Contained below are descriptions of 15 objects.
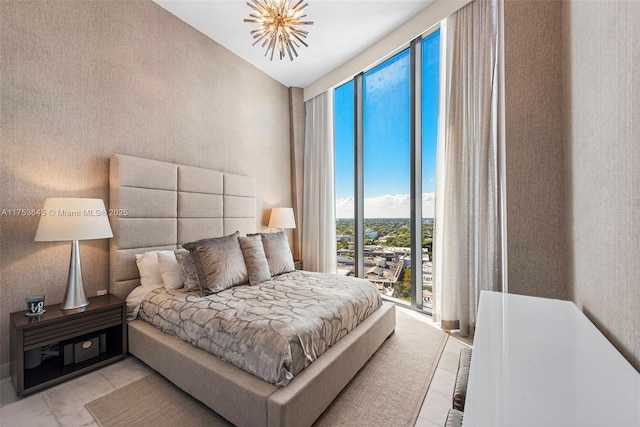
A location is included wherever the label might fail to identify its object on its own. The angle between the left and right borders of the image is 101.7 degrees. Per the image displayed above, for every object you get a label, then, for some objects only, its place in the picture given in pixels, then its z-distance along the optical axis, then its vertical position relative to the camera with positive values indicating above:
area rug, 1.51 -1.19
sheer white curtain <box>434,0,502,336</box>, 2.36 +0.46
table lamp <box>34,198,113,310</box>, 1.81 -0.07
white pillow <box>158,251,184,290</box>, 2.31 -0.49
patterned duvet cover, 1.39 -0.67
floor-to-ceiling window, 3.09 +0.63
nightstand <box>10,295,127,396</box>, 1.67 -0.94
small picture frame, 1.81 -0.63
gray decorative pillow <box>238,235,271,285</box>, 2.48 -0.43
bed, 1.34 -0.85
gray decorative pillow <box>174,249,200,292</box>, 2.23 -0.49
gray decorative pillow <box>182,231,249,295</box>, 2.18 -0.41
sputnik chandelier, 2.15 +1.67
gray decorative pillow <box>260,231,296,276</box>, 2.78 -0.41
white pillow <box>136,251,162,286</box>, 2.35 -0.48
